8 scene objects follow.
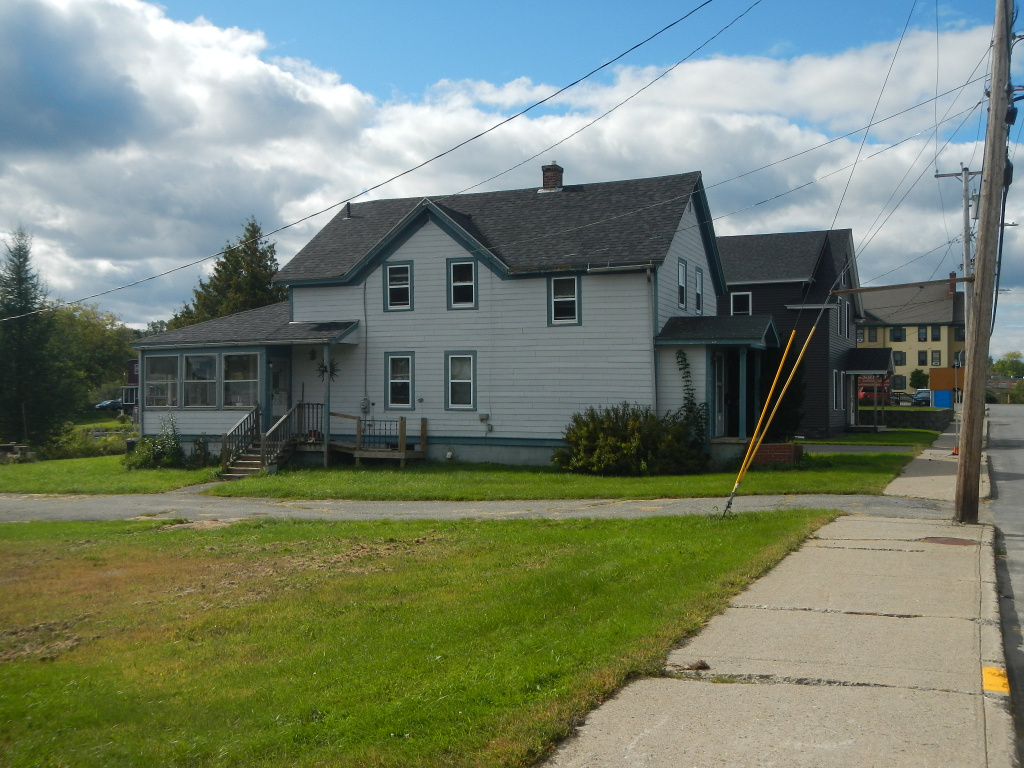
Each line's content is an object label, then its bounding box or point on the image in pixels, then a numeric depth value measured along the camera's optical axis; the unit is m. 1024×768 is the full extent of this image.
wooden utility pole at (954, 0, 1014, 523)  13.97
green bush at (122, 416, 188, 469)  27.22
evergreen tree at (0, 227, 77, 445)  37.94
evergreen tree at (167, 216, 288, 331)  55.25
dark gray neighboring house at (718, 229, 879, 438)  37.28
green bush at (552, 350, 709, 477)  23.39
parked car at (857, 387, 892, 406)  67.12
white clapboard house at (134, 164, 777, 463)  25.02
